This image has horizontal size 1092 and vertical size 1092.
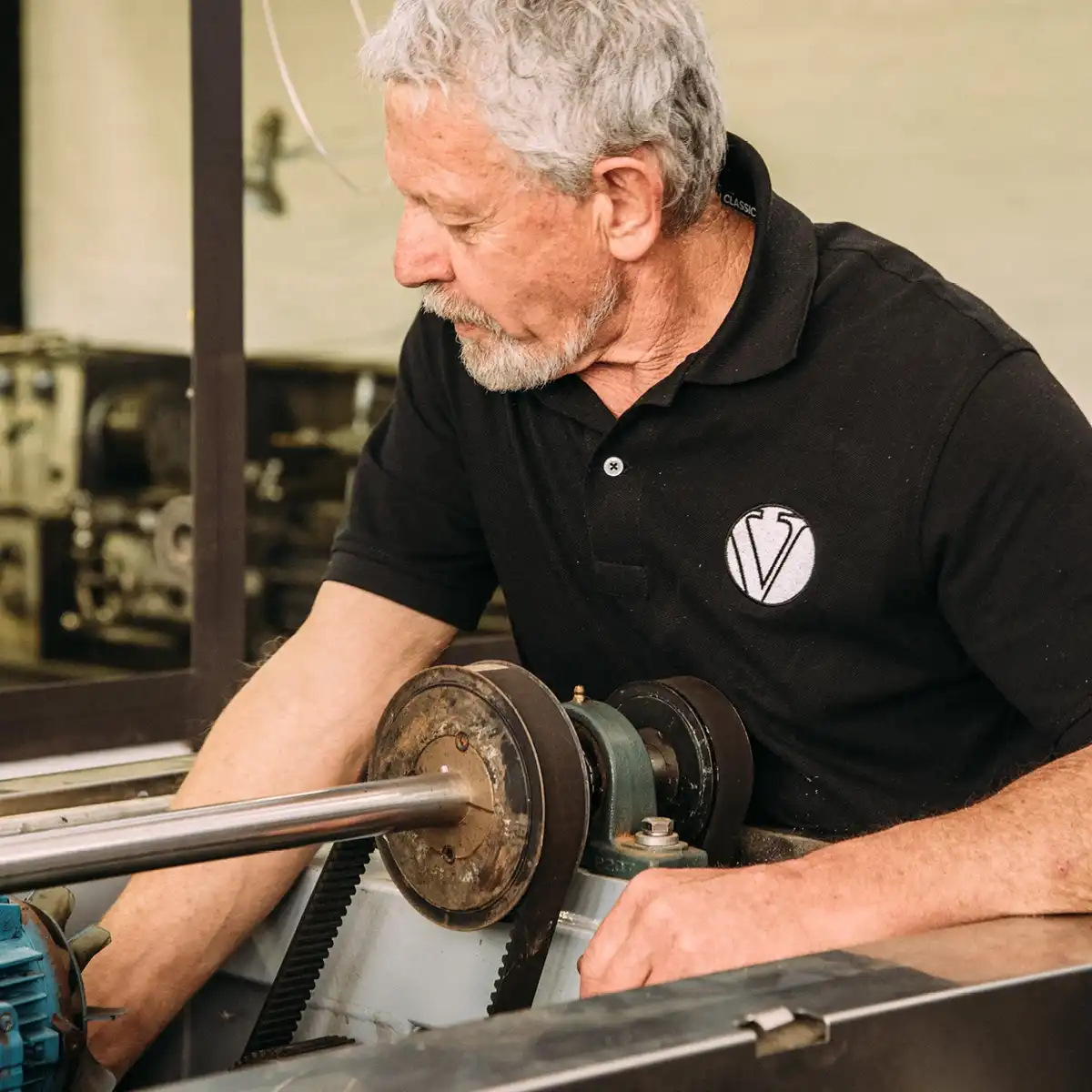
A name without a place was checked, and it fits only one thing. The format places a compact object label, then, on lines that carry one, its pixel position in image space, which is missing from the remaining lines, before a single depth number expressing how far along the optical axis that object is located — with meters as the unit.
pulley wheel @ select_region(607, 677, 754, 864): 1.51
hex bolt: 1.46
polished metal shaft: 1.28
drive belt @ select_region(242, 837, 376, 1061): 1.57
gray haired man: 1.49
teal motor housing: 1.36
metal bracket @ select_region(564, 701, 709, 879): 1.45
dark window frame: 2.46
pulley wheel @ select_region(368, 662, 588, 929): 1.40
